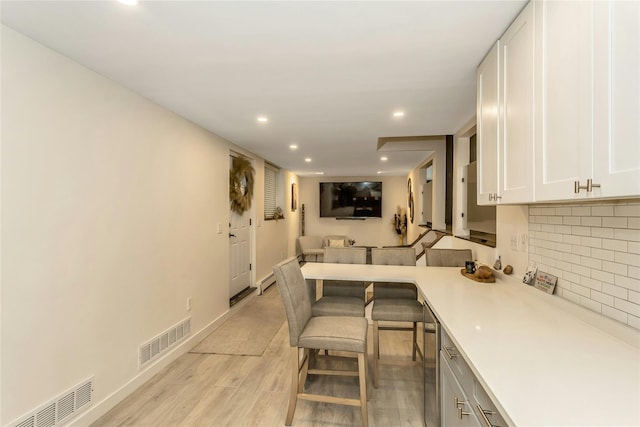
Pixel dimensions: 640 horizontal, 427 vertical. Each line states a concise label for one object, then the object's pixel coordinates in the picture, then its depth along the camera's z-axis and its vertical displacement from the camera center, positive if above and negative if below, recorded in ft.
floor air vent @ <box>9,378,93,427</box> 5.57 -3.77
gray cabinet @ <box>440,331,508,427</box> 3.34 -2.32
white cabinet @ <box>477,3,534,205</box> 4.62 +1.67
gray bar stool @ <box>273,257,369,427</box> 6.32 -2.52
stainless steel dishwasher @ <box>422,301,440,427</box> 5.46 -2.97
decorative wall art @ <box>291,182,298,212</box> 24.95 +1.42
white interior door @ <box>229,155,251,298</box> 14.66 -1.90
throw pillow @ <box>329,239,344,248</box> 24.64 -2.35
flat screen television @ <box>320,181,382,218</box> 26.63 +1.25
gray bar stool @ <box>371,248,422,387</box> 8.00 -2.43
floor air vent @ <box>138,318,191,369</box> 8.36 -3.78
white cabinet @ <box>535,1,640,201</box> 2.90 +1.26
